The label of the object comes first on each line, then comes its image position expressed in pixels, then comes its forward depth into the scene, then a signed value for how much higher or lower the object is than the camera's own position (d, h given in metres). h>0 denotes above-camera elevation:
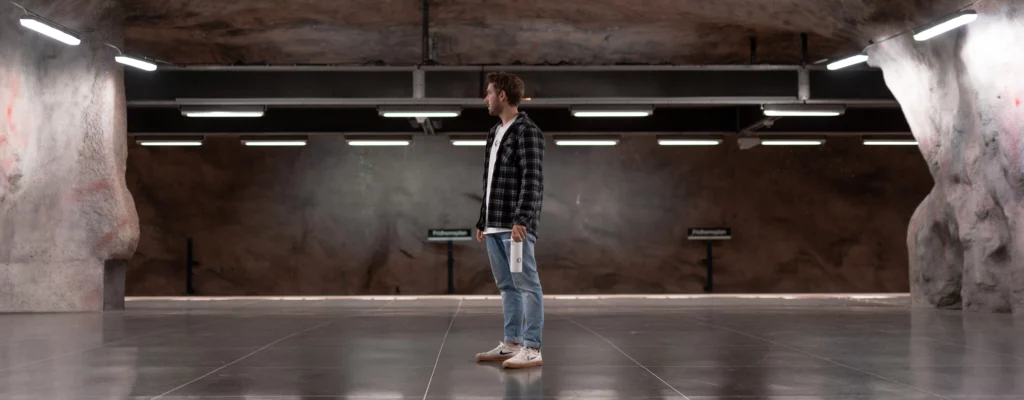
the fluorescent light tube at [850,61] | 13.61 +2.55
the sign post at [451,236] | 23.53 -0.27
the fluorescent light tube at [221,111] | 15.42 +2.08
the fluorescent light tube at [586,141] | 21.41 +2.06
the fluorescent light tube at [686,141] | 21.94 +2.08
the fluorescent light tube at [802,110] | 15.78 +2.04
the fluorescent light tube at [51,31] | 10.48 +2.48
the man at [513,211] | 5.63 +0.10
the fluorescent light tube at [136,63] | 13.00 +2.51
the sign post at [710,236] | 23.86 -0.33
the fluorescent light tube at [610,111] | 15.66 +2.04
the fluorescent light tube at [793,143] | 21.96 +2.03
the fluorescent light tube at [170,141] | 21.00 +2.13
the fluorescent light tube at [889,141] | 21.83 +2.02
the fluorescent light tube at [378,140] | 20.95 +2.08
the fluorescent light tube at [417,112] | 15.27 +2.02
